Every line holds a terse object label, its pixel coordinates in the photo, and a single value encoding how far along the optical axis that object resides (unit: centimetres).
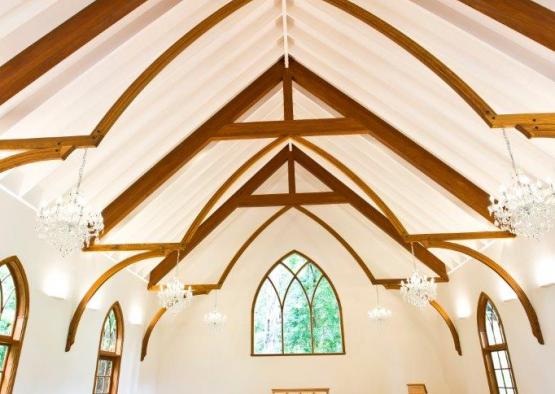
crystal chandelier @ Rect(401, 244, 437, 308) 714
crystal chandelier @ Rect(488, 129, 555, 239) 399
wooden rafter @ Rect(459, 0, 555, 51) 373
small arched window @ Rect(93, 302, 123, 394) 807
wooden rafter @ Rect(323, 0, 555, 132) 407
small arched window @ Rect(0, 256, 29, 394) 535
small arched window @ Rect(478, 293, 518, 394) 752
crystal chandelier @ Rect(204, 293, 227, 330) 947
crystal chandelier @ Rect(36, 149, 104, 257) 414
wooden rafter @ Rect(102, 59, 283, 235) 685
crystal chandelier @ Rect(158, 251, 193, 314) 724
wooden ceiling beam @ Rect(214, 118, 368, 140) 684
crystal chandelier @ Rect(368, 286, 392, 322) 966
